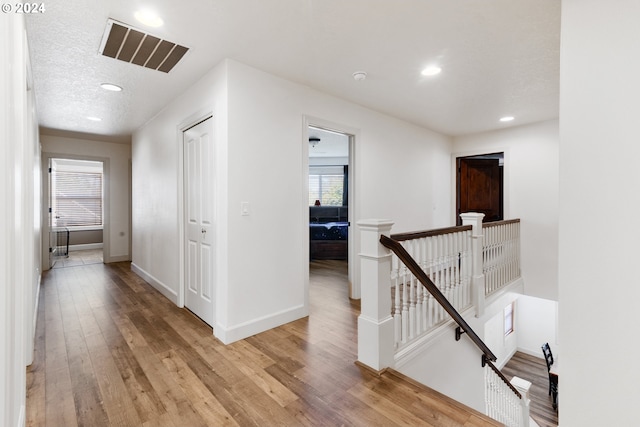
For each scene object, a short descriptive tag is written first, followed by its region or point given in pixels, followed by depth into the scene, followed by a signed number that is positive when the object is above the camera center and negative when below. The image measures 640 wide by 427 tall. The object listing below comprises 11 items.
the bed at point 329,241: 6.47 -0.73
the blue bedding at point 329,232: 6.54 -0.54
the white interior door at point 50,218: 5.68 -0.22
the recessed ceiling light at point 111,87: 3.06 +1.29
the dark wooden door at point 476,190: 5.49 +0.34
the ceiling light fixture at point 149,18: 1.92 +1.28
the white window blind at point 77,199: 8.17 +0.25
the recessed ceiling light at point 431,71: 2.71 +1.30
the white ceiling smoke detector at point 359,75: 2.80 +1.29
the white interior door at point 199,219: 2.85 -0.12
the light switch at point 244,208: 2.63 +0.00
